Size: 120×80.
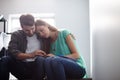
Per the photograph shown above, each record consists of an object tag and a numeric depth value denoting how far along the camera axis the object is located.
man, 1.67
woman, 1.58
